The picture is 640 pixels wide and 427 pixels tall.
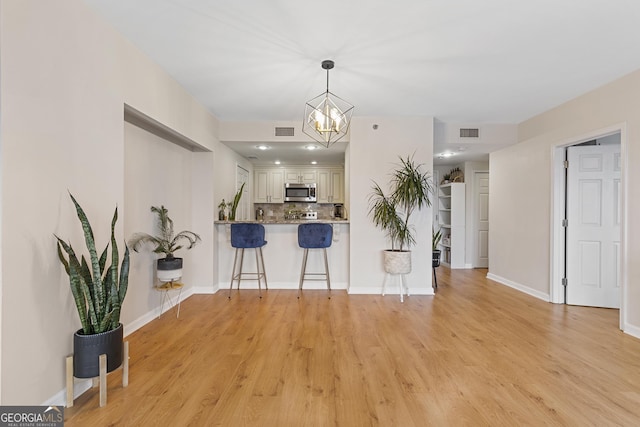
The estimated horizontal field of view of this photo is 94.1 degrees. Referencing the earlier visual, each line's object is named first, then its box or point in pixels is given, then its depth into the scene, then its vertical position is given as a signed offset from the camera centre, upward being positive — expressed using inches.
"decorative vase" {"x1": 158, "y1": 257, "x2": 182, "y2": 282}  123.6 -25.8
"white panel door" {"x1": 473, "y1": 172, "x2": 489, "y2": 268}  252.8 -8.6
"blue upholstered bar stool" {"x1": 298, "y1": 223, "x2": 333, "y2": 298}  164.6 -15.5
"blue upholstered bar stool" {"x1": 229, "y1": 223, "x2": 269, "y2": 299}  160.1 -15.1
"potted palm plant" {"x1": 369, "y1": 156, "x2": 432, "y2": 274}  156.6 +1.1
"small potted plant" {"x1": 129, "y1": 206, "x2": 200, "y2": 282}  119.8 -15.6
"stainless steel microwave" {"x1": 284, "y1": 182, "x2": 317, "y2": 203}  262.7 +13.3
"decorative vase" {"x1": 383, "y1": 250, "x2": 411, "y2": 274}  156.6 -28.6
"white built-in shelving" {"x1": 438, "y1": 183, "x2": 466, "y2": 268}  250.7 -15.4
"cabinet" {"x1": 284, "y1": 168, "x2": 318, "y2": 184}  268.7 +29.7
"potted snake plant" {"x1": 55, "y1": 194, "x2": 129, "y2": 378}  66.4 -23.3
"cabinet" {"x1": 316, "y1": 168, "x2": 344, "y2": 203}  269.4 +21.7
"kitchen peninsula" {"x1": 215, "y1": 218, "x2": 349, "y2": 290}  179.9 -32.1
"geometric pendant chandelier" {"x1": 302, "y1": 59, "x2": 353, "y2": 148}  111.1 +42.5
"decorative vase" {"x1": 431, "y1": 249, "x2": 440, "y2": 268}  183.0 -30.8
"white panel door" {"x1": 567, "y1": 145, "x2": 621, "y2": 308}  144.7 -8.9
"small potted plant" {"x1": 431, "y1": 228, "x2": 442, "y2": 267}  179.5 -28.5
